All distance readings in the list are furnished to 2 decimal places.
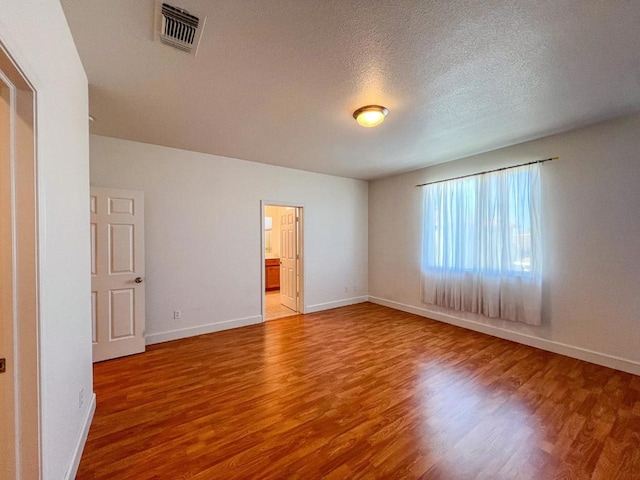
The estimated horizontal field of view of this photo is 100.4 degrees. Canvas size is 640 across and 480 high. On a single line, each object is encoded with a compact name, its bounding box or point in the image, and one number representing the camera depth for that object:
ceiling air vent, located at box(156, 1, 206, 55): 1.48
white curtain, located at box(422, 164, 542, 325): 3.40
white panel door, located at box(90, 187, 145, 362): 2.99
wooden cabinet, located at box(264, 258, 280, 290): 7.35
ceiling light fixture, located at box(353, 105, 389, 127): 2.50
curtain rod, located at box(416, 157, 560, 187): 3.28
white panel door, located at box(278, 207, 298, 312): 5.16
